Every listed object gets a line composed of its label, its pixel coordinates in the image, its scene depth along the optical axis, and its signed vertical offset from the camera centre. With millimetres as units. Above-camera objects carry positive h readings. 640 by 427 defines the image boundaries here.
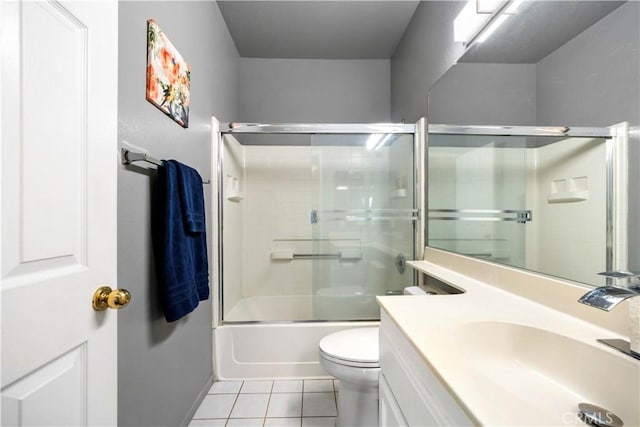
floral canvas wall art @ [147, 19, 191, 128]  1091 +619
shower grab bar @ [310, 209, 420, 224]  1936 +3
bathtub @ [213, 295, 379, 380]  1808 -905
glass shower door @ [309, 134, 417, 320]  1945 -33
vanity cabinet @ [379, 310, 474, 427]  507 -398
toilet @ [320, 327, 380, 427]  1224 -735
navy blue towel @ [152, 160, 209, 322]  1107 -88
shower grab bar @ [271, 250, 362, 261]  1963 -294
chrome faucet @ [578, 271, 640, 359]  503 -159
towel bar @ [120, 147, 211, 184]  934 +202
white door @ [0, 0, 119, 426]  450 +11
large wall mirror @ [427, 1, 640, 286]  651 +246
